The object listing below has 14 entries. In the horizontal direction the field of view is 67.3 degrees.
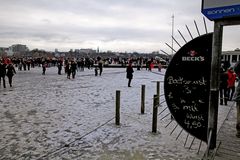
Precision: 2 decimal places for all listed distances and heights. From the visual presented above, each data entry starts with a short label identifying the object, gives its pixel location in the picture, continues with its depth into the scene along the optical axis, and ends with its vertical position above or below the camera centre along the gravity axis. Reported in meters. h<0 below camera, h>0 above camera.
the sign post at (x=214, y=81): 2.97 -0.26
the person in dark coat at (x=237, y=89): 3.93 -0.51
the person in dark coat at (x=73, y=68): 16.50 -0.27
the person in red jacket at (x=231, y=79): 8.29 -0.62
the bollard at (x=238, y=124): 4.08 -1.35
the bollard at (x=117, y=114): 5.20 -1.40
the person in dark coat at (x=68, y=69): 16.33 -0.35
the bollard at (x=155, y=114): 4.61 -1.25
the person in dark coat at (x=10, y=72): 11.89 -0.48
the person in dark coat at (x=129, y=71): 12.07 -0.38
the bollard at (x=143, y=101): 6.24 -1.25
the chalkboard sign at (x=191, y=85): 3.31 -0.37
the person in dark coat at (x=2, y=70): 11.75 -0.38
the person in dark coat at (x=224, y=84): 7.93 -0.80
